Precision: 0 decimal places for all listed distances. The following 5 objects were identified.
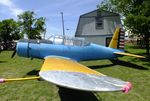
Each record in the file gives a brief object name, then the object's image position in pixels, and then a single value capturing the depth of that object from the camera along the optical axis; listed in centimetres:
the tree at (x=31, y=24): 2117
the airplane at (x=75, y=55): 246
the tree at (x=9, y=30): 2040
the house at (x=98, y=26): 1536
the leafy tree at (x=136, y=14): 842
